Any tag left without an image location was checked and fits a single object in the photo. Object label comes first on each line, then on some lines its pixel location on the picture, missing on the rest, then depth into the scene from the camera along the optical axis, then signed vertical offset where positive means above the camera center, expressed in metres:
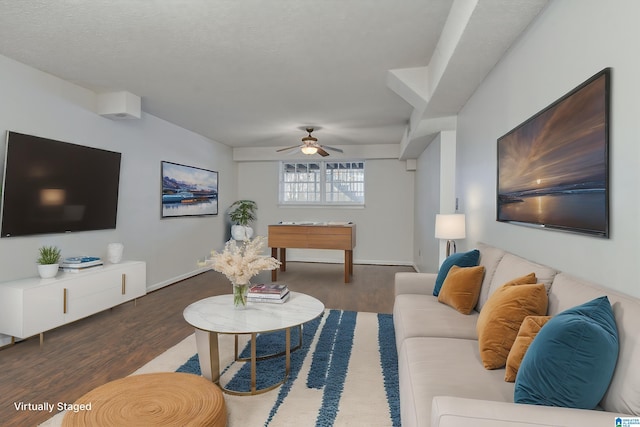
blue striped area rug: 1.93 -1.08
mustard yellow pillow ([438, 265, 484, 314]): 2.41 -0.51
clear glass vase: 2.45 -0.56
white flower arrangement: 2.40 -0.33
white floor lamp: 3.46 -0.12
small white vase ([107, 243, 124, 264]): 4.01 -0.42
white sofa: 1.00 -0.58
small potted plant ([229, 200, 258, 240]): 7.18 -0.01
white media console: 2.86 -0.74
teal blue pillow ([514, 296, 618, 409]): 1.09 -0.46
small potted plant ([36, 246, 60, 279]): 3.21 -0.43
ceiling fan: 5.52 +1.07
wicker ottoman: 1.44 -0.82
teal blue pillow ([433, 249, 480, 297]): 2.74 -0.37
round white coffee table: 2.12 -0.65
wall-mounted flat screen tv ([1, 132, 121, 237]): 3.07 +0.28
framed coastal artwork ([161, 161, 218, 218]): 5.31 +0.41
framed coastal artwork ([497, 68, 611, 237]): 1.46 +0.26
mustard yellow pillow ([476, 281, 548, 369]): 1.56 -0.47
